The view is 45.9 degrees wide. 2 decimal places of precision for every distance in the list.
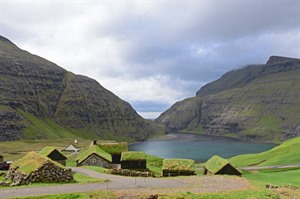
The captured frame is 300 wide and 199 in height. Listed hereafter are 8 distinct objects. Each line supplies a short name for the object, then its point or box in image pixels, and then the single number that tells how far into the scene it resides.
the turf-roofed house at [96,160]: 71.25
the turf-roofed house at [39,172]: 33.81
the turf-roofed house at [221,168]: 54.33
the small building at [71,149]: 183.21
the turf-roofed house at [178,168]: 49.31
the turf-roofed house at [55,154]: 65.06
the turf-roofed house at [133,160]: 63.38
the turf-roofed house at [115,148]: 77.88
